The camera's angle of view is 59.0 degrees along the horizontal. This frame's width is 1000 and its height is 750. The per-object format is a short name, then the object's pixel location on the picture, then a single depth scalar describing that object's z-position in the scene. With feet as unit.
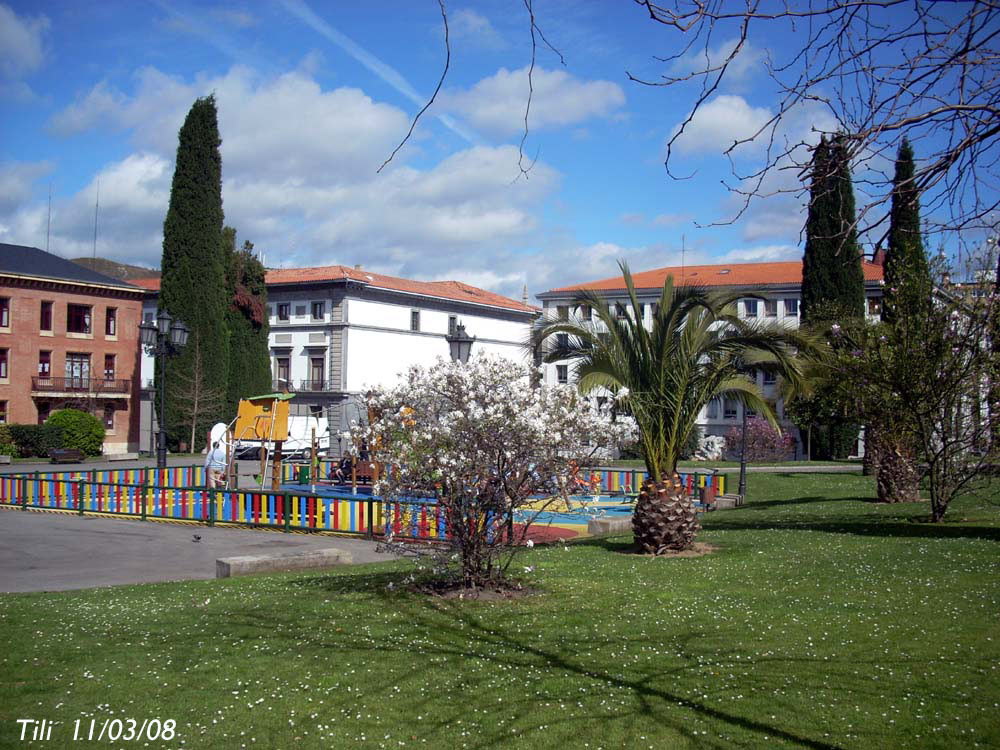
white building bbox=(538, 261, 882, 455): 188.55
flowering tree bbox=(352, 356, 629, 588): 29.58
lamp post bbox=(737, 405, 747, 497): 80.62
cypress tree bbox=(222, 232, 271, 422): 186.50
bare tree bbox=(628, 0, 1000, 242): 14.48
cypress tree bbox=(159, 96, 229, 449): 167.63
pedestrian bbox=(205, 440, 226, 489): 79.77
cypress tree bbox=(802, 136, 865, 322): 123.85
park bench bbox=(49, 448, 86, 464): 138.93
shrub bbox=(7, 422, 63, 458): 151.53
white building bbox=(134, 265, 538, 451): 201.36
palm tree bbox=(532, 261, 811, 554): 43.21
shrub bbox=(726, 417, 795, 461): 155.12
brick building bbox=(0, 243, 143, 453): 164.14
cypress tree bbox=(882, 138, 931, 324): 53.31
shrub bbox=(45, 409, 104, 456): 156.46
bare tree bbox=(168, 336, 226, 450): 171.63
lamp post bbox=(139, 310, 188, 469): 78.43
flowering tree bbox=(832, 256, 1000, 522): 49.75
